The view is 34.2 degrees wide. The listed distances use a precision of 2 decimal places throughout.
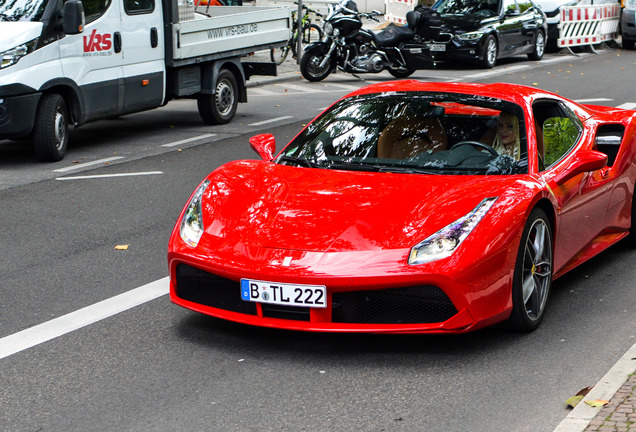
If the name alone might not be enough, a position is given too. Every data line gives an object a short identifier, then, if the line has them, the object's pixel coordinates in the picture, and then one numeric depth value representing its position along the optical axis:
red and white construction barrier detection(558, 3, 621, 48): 26.00
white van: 10.90
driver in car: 5.81
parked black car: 21.52
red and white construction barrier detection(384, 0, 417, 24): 29.27
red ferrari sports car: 4.84
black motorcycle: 19.34
